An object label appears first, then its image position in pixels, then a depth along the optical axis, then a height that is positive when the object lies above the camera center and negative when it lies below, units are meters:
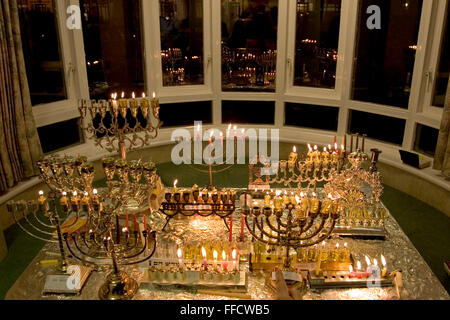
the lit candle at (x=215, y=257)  2.29 -1.21
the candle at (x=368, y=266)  2.23 -1.25
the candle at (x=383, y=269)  2.24 -1.23
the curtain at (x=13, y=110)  3.60 -0.67
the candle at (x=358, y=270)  2.23 -1.25
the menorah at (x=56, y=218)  2.22 -1.08
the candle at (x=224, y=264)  2.29 -1.24
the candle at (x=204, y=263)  2.30 -1.24
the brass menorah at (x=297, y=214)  2.19 -0.99
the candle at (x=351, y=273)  2.24 -1.26
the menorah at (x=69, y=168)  2.62 -0.84
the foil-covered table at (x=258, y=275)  2.15 -1.30
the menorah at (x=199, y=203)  2.59 -1.05
